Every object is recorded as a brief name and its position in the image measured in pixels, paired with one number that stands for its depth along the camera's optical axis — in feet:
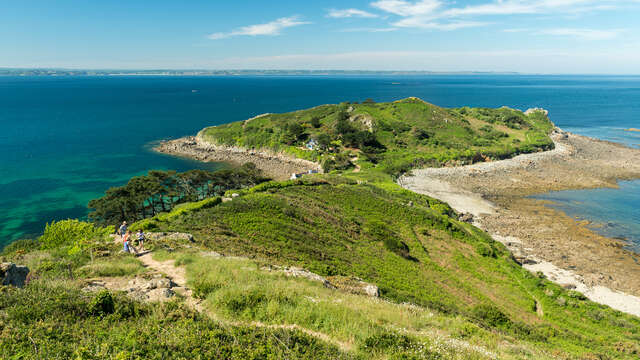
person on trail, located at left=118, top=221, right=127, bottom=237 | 84.79
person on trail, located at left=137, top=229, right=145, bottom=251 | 82.61
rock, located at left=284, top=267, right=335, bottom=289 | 75.77
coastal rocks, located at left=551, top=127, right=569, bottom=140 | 447.67
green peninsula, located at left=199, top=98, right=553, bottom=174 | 342.44
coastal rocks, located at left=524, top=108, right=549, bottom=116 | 550.11
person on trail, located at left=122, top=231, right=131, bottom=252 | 80.24
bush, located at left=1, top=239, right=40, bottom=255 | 122.45
